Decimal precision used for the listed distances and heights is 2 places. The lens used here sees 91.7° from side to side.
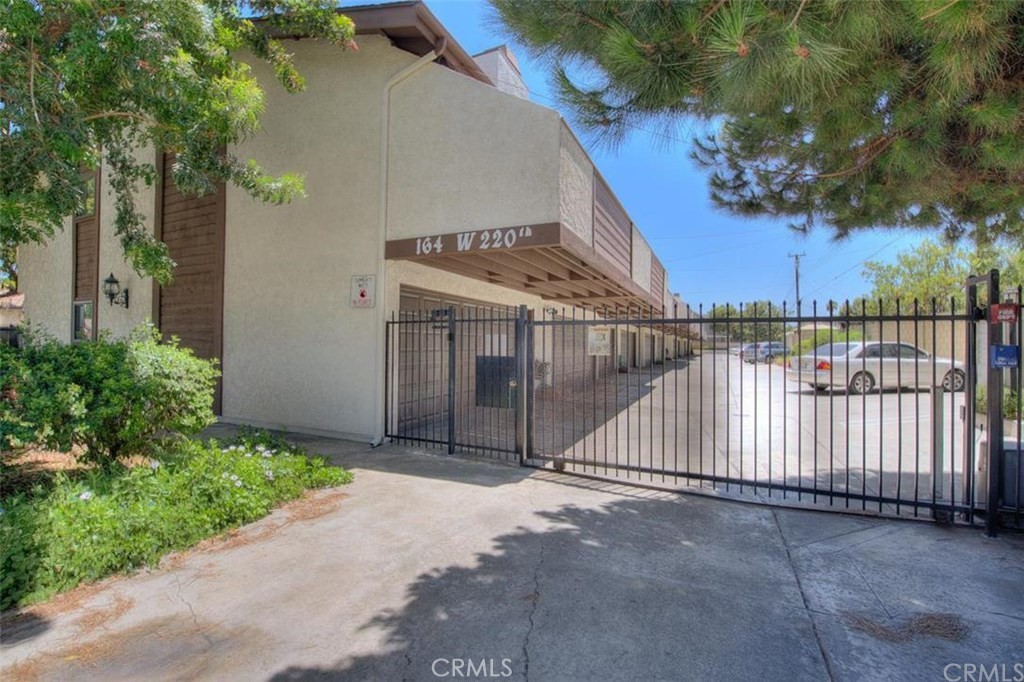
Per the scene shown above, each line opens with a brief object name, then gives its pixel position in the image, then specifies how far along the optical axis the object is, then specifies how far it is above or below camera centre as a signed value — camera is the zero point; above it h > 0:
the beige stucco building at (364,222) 6.79 +1.93
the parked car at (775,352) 30.39 -0.24
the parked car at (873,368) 13.68 -0.51
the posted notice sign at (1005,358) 4.05 -0.06
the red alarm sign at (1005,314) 4.06 +0.30
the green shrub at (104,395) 4.15 -0.48
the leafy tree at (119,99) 4.76 +2.64
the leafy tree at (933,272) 17.98 +3.35
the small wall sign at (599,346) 8.12 +0.01
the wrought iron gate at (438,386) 6.96 -0.69
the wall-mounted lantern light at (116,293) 10.86 +1.08
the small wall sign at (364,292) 7.60 +0.82
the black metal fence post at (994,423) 4.14 -0.61
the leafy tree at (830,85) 2.99 +2.02
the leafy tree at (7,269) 5.39 +1.66
